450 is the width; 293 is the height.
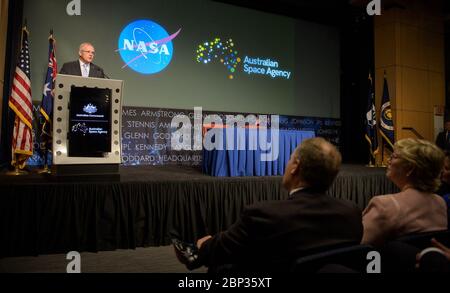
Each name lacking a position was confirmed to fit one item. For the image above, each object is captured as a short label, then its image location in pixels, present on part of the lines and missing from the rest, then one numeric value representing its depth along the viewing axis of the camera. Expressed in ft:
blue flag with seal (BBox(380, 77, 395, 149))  18.77
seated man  3.25
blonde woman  4.07
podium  8.05
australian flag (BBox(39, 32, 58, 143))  12.00
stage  7.80
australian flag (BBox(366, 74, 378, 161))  18.79
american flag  10.91
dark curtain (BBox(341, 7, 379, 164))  21.62
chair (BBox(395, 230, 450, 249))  3.70
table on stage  10.31
